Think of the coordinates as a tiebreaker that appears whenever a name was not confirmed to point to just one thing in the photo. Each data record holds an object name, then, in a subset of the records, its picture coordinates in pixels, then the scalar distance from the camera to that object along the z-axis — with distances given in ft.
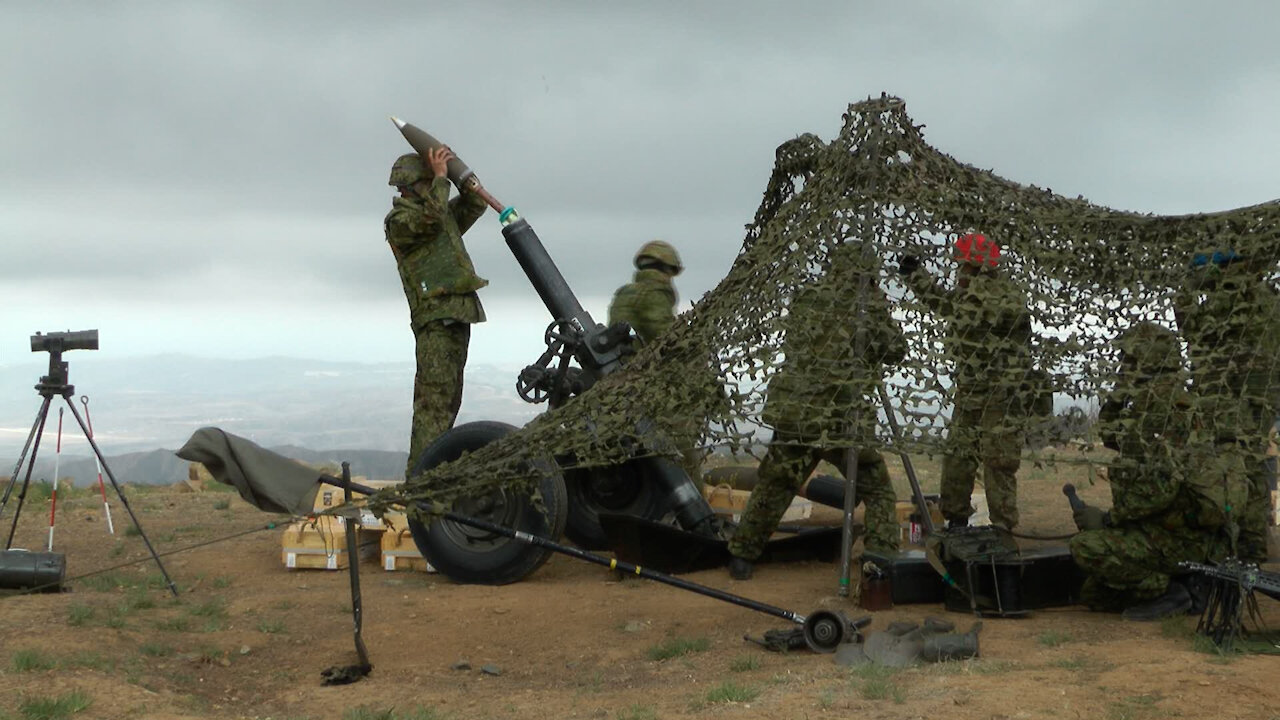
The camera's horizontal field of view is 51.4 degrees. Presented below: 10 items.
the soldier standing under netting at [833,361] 22.94
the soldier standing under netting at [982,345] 22.48
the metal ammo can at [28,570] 28.30
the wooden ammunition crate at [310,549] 32.58
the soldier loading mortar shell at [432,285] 34.71
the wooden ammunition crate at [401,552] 32.22
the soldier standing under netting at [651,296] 34.22
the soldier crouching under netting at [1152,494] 21.94
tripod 28.71
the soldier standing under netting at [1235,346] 21.93
